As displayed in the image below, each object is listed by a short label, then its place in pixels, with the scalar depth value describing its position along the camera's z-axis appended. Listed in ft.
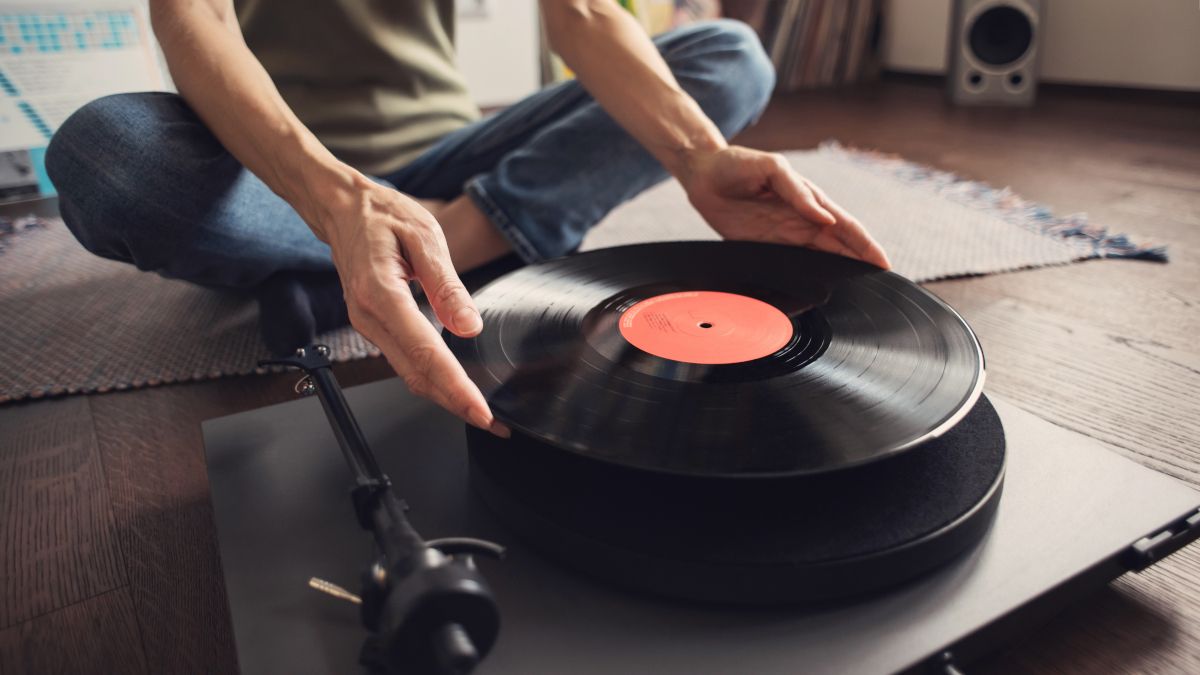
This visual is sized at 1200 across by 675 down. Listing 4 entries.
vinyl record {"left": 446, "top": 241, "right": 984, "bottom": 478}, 1.67
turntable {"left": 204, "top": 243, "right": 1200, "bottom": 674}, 1.56
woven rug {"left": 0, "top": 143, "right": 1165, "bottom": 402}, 3.68
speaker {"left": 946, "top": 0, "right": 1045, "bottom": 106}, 9.26
